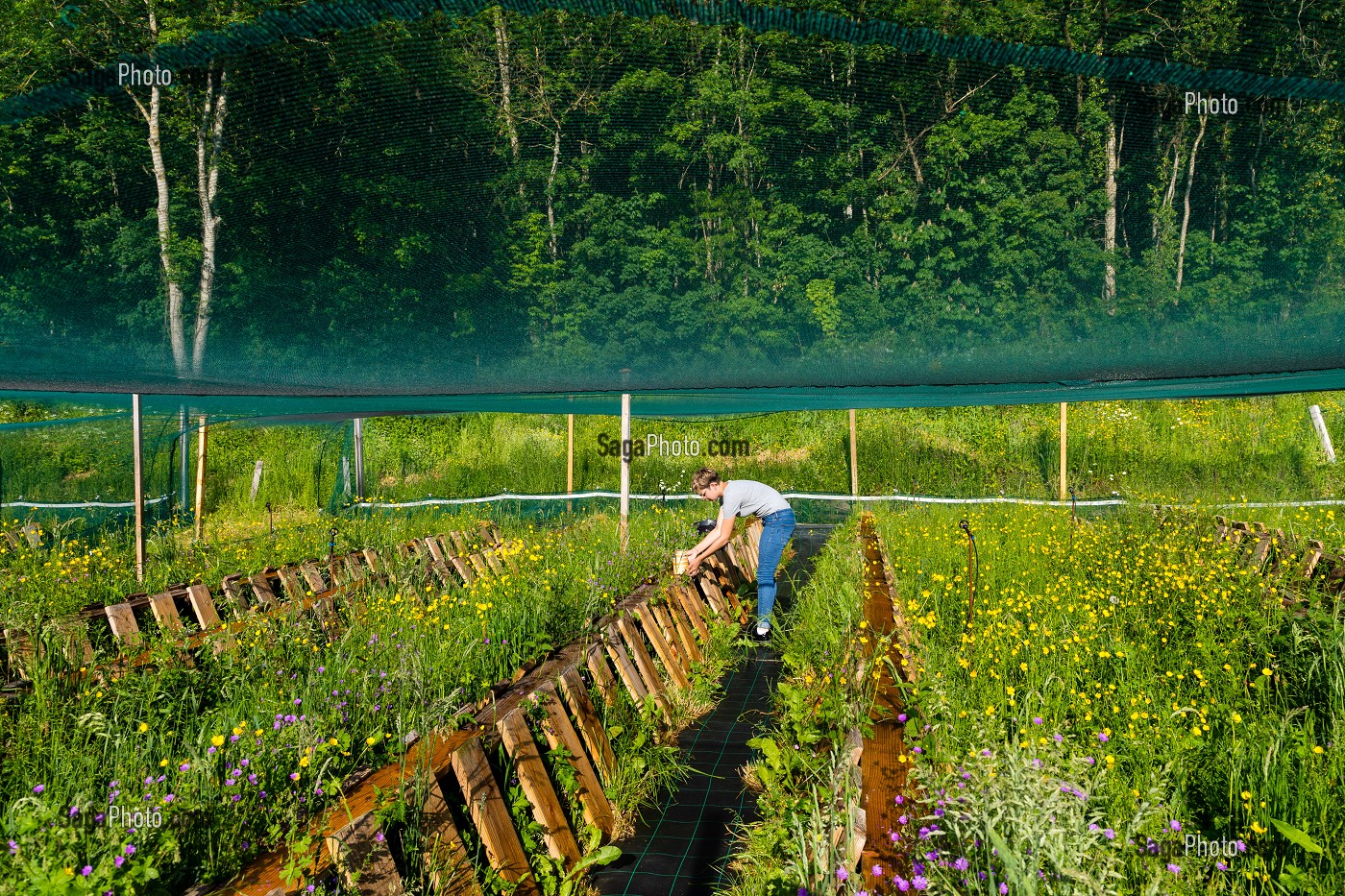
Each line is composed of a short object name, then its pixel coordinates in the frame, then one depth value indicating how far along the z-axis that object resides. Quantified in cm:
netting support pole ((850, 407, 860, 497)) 1191
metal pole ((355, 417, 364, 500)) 1143
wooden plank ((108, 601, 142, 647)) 441
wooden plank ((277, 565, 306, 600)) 519
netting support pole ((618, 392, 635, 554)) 755
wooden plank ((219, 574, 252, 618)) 509
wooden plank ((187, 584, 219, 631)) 482
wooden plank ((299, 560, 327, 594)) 564
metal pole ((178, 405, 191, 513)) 956
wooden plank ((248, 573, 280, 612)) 513
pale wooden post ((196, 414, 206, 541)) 880
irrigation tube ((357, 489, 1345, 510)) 950
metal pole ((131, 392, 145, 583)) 614
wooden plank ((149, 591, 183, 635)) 454
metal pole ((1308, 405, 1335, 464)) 1176
